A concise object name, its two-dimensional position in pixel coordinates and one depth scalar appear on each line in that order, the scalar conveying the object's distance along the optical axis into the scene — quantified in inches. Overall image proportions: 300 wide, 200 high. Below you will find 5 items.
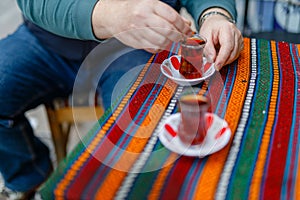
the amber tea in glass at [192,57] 32.3
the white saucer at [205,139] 25.2
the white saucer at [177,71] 32.7
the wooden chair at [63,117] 48.4
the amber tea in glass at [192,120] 24.9
